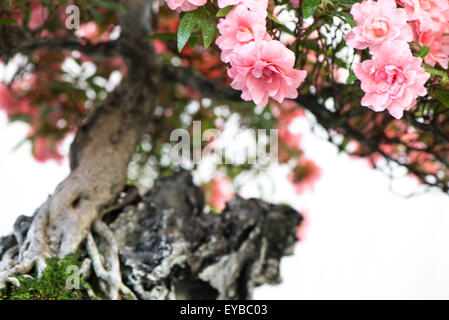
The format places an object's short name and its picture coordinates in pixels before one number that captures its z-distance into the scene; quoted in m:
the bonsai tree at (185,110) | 0.54
